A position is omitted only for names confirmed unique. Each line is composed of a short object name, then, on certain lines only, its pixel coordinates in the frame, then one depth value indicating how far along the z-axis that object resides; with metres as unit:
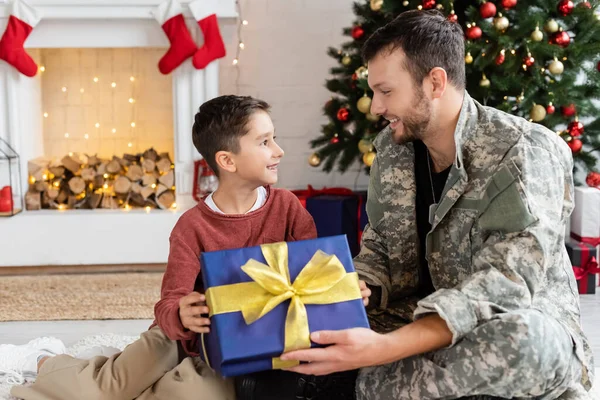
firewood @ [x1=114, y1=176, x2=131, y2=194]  3.94
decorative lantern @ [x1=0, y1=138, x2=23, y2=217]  3.78
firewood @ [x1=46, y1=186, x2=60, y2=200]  3.89
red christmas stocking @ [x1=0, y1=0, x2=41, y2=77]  3.67
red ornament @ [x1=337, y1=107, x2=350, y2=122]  3.41
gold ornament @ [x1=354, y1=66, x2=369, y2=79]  3.23
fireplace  3.75
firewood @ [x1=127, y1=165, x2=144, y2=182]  3.98
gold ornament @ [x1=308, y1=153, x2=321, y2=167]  3.53
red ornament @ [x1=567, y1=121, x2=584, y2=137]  3.22
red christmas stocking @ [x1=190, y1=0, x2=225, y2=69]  3.71
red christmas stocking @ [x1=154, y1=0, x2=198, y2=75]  3.70
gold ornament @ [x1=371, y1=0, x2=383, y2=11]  3.19
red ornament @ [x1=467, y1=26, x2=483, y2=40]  3.09
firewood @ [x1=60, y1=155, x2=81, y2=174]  4.02
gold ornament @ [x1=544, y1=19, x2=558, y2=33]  3.14
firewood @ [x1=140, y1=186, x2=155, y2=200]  3.92
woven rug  3.11
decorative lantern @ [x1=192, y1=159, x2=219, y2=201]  3.81
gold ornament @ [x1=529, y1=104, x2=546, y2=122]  3.13
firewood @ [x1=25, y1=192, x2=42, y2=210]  3.86
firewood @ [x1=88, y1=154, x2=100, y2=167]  4.07
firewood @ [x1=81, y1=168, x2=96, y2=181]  3.98
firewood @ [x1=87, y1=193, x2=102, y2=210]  3.95
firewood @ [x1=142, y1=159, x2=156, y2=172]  4.00
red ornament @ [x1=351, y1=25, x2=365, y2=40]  3.31
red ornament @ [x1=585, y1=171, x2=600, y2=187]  3.38
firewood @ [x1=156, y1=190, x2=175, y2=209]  3.92
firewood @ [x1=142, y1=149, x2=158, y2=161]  4.04
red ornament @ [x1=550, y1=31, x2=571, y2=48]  3.16
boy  1.88
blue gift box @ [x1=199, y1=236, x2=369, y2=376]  1.54
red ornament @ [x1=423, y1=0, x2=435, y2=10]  3.13
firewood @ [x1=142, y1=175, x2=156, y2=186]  3.94
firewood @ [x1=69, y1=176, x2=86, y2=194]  3.94
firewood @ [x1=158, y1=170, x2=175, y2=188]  3.94
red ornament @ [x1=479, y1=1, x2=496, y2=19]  3.09
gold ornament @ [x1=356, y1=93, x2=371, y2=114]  3.24
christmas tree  3.14
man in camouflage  1.54
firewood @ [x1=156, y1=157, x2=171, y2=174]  3.99
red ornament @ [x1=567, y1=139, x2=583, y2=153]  3.23
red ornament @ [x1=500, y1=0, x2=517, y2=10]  3.10
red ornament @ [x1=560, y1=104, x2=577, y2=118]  3.22
